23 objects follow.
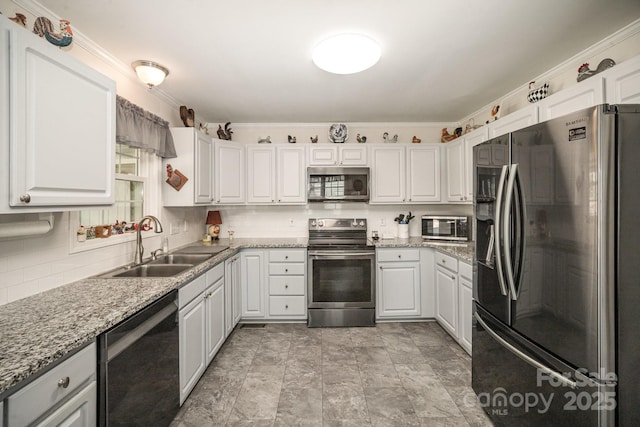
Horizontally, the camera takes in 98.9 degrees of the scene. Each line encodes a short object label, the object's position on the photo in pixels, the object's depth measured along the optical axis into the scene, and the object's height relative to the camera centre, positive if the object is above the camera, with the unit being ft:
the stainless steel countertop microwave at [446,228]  10.76 -0.60
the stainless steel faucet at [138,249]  7.16 -0.94
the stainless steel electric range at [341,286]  10.32 -2.76
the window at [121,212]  6.07 +0.04
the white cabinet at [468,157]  9.54 +2.03
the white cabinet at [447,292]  8.88 -2.73
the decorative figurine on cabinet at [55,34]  4.33 +2.92
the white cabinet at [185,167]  9.30 +1.58
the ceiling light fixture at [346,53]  5.89 +3.62
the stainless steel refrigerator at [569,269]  3.51 -0.81
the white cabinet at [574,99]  5.14 +2.38
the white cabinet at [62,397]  2.65 -1.99
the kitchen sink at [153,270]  6.73 -1.48
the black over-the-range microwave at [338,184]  11.20 +1.21
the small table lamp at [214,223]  11.74 -0.42
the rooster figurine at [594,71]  5.65 +3.06
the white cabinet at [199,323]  5.99 -2.79
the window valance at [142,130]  6.84 +2.34
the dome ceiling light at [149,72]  6.97 +3.65
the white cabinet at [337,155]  11.53 +2.46
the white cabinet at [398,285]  10.53 -2.76
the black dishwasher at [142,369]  3.79 -2.51
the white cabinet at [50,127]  3.37 +1.25
